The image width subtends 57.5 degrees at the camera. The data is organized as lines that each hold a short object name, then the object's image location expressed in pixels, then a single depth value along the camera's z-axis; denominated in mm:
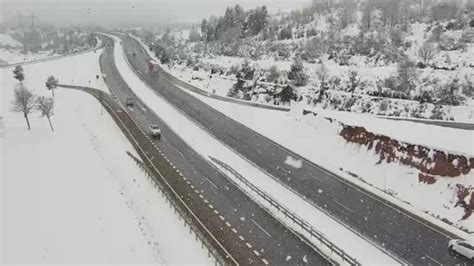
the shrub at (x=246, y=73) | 83000
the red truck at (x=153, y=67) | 105625
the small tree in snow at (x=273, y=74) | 79062
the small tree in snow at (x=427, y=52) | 76062
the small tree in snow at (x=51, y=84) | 87000
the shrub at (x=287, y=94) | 68625
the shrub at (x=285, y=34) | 118688
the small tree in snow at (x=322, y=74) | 73000
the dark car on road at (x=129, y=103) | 74875
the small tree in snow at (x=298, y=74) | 75062
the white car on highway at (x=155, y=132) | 57531
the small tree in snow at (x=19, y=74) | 91812
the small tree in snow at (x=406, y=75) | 65625
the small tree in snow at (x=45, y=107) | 65938
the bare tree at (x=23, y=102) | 67062
